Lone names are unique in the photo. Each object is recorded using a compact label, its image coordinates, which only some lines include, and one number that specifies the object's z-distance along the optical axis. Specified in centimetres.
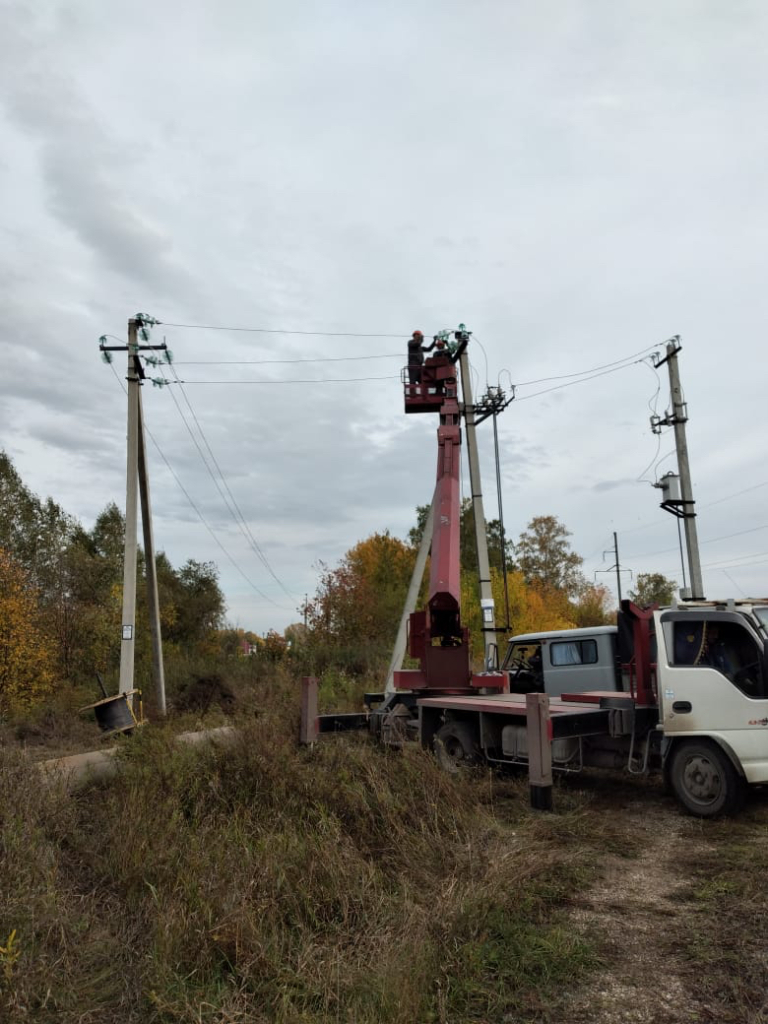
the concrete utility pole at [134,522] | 1599
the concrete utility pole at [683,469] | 1927
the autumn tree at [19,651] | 1828
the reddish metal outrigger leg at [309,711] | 1127
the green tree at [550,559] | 6844
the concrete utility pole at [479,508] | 1611
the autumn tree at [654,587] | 6771
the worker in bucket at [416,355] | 1411
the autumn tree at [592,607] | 5786
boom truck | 734
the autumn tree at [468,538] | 4884
